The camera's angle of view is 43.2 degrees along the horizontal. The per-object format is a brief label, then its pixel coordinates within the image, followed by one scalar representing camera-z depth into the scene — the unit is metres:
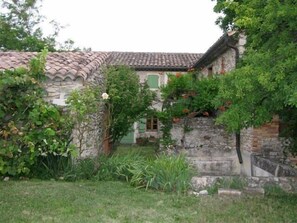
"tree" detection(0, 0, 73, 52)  22.48
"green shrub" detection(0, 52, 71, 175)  6.73
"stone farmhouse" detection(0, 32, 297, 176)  10.83
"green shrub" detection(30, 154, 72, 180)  9.70
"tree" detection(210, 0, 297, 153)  5.43
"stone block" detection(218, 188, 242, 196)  7.96
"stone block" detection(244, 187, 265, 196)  8.12
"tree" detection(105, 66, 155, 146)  14.27
